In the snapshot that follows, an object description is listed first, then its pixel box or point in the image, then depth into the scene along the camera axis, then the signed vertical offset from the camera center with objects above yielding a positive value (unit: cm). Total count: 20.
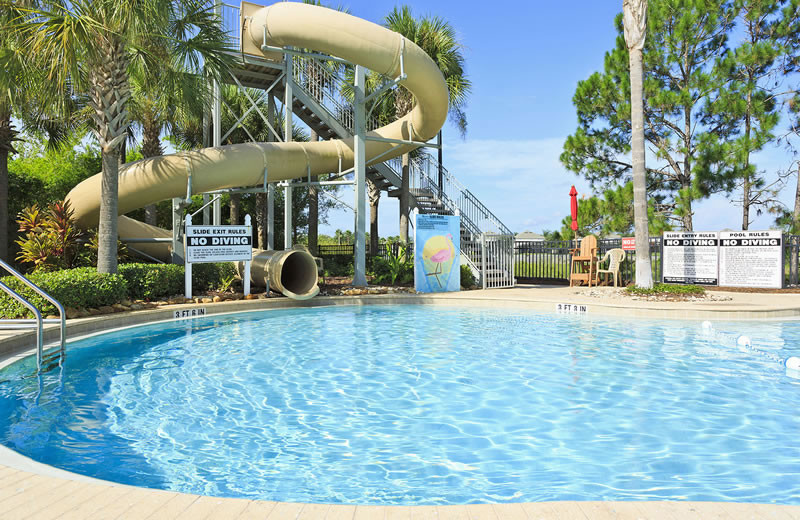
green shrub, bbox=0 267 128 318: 861 -50
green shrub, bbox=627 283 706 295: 1326 -74
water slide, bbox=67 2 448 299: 1248 +259
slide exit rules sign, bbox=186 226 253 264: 1183 +38
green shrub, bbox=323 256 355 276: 1917 -19
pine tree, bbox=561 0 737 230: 1888 +573
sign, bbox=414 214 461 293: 1480 +19
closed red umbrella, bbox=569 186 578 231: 1862 +194
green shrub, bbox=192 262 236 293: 1269 -37
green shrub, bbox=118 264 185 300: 1102 -40
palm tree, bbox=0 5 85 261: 952 +333
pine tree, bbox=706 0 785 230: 1812 +558
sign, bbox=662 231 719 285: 1623 +7
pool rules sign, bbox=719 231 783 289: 1523 +1
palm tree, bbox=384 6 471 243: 1783 +704
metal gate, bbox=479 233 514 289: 1689 -1
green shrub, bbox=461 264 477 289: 1631 -53
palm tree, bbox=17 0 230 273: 875 +396
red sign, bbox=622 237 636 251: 1730 +51
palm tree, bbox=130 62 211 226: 1123 +370
